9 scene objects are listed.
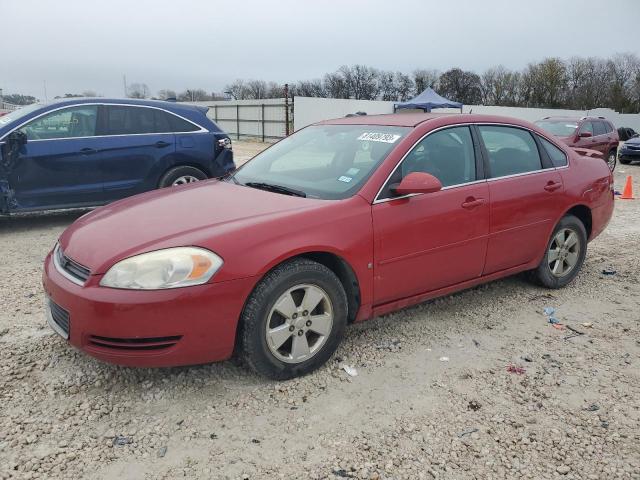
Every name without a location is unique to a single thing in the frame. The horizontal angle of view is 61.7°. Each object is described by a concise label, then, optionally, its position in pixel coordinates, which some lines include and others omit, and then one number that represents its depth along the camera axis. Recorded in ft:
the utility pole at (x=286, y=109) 84.84
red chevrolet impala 9.04
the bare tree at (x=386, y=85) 234.79
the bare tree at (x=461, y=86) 229.04
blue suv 20.94
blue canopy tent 86.12
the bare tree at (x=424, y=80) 232.90
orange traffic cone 35.22
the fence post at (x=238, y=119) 101.14
